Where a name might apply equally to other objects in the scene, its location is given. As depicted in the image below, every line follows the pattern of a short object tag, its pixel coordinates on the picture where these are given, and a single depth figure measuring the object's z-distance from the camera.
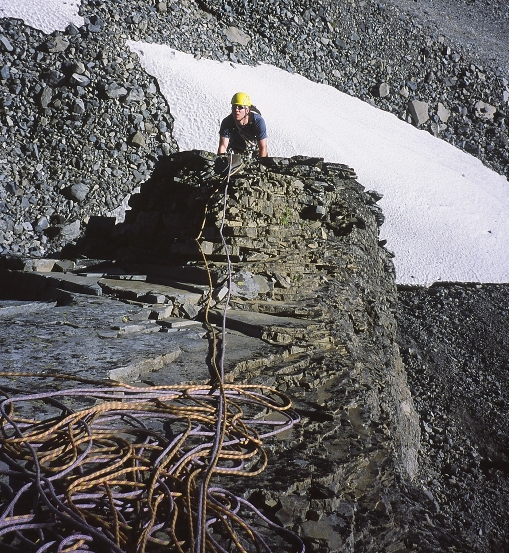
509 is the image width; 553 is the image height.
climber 8.29
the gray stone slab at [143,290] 5.00
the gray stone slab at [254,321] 4.39
